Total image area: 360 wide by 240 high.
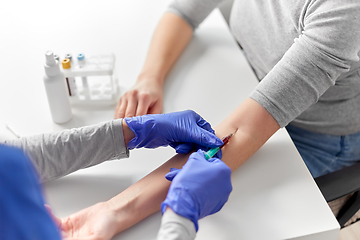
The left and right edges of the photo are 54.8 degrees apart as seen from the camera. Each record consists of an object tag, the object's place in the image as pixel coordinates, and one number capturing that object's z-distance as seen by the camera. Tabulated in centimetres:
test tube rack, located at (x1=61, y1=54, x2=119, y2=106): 101
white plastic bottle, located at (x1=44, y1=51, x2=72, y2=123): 92
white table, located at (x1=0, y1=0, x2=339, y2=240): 77
